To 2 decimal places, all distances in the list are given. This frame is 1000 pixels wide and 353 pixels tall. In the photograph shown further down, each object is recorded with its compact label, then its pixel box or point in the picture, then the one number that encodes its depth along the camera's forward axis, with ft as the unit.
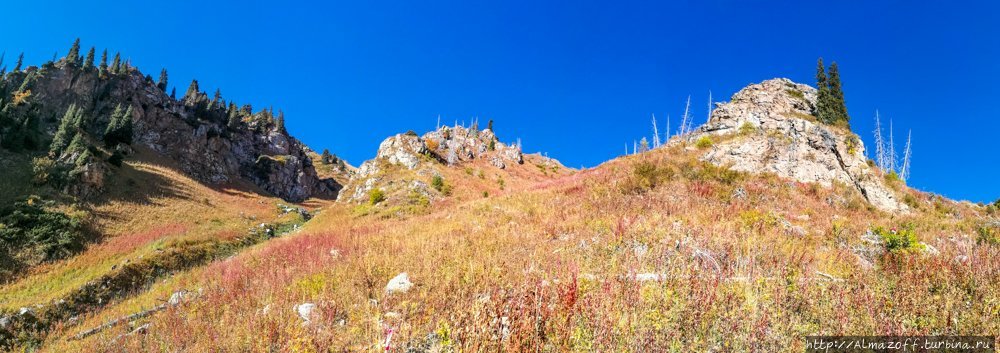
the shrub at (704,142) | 81.74
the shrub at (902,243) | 25.36
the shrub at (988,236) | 30.66
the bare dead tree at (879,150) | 177.84
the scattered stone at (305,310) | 18.39
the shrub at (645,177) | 57.88
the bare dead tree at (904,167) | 184.03
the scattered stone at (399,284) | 20.81
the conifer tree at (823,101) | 100.78
